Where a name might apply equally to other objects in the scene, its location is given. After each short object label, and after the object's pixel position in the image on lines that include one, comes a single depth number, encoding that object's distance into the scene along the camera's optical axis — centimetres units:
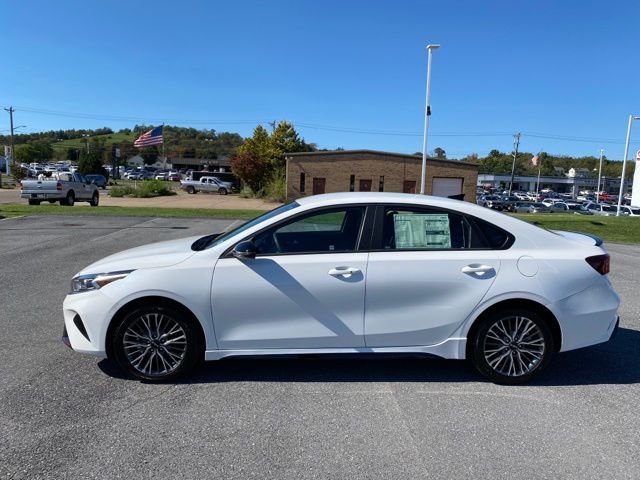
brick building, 4244
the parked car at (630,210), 4149
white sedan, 395
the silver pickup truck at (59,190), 2440
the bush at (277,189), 4372
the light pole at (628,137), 3574
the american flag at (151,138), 4678
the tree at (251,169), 5234
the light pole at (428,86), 2484
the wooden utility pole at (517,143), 8381
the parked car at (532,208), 4641
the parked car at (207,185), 5556
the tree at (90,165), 6322
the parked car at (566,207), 4847
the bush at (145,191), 4259
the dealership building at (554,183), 11356
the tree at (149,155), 14600
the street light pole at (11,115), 8051
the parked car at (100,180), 5666
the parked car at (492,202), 4783
